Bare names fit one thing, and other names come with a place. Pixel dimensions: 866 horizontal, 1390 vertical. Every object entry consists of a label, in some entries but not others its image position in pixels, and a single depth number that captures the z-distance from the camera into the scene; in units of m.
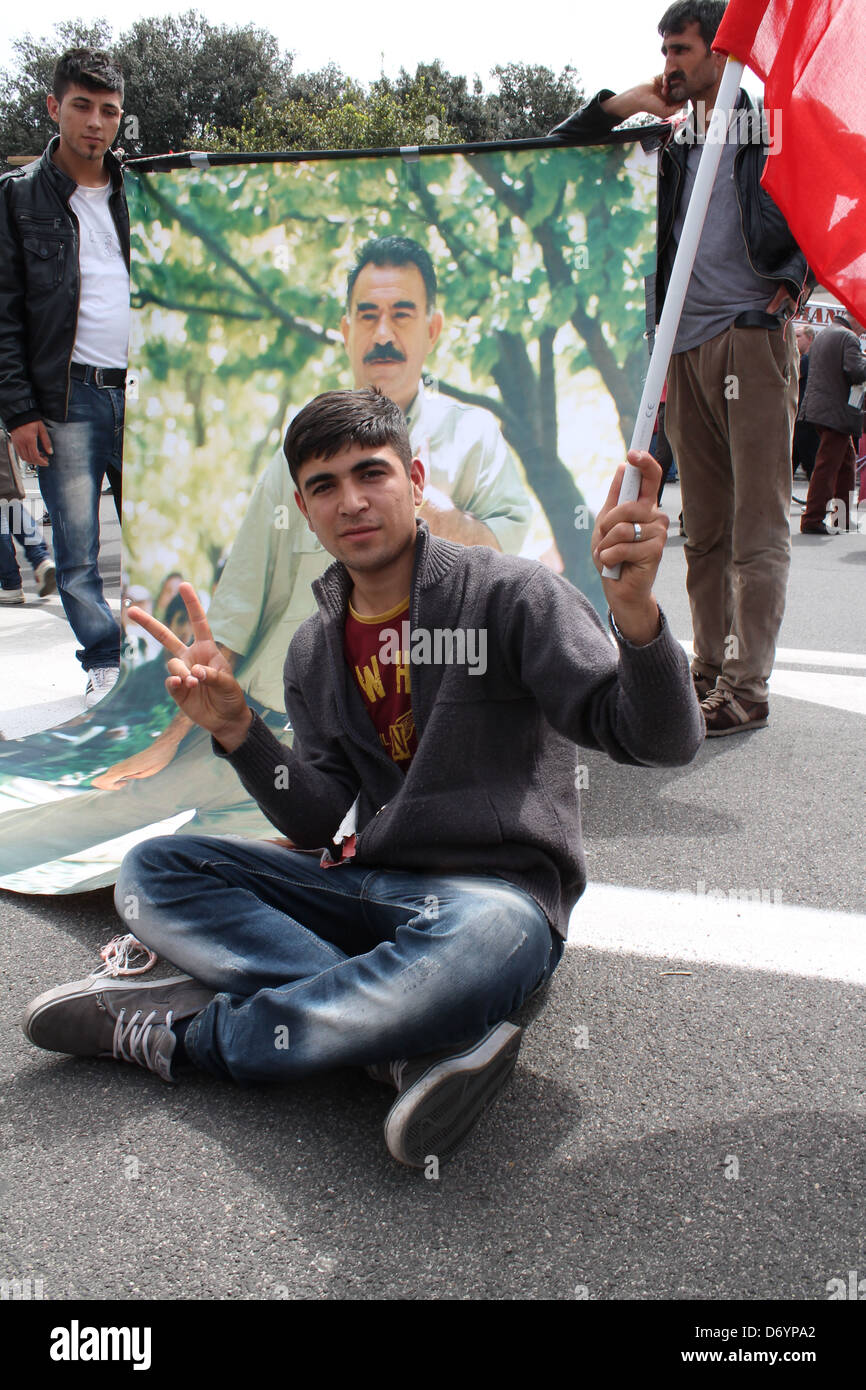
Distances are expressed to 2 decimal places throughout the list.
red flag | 1.73
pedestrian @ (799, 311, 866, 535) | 8.84
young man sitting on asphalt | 1.74
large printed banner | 3.90
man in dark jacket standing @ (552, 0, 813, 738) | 3.48
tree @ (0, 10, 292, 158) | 33.78
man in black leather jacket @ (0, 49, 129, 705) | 4.11
